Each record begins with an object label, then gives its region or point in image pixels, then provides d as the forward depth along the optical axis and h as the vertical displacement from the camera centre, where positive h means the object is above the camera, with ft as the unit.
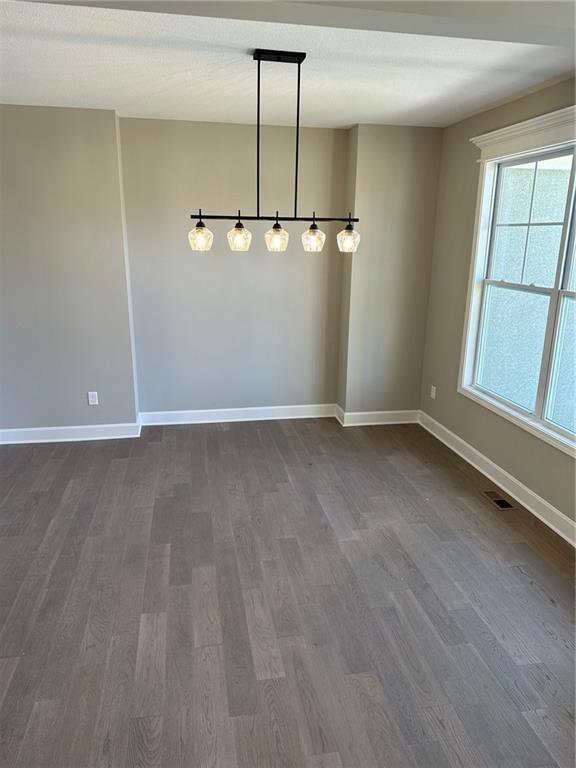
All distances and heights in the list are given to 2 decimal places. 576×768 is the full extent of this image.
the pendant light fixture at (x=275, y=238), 9.19 +0.20
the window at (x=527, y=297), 9.86 -0.93
